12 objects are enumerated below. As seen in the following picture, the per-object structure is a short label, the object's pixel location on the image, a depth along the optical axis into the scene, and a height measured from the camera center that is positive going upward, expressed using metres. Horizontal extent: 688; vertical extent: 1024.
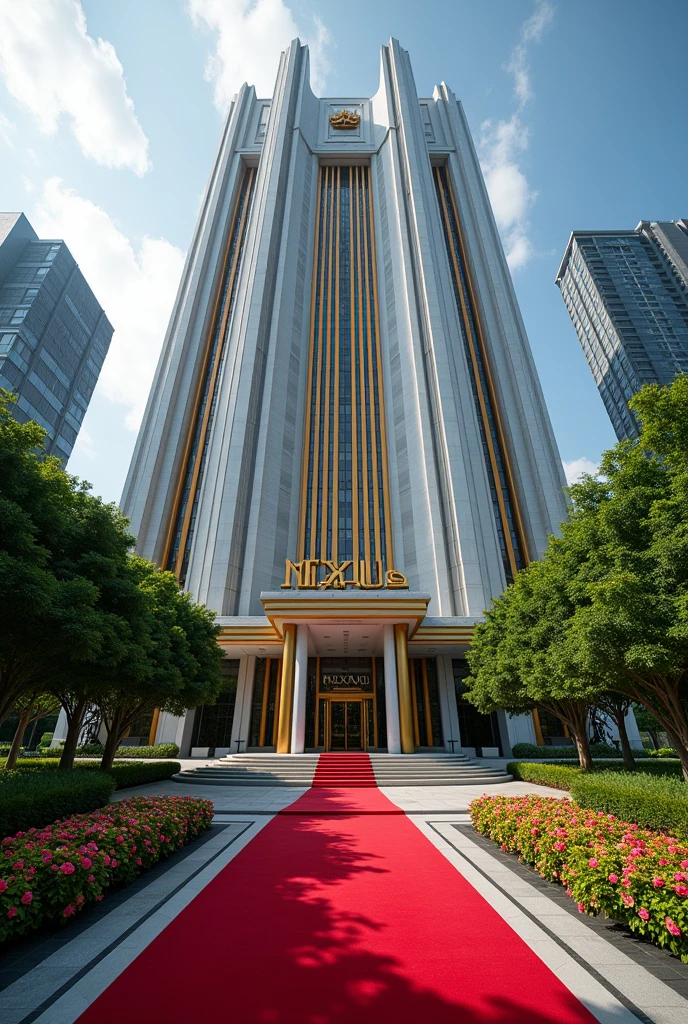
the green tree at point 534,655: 15.12 +3.40
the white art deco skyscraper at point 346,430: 30.20 +26.64
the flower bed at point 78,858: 5.30 -1.32
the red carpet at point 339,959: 4.01 -1.98
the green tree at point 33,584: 9.96 +3.44
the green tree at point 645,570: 10.66 +4.06
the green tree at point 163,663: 15.08 +3.15
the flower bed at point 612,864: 5.19 -1.38
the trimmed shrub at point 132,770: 17.02 -0.66
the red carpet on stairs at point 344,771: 19.31 -0.77
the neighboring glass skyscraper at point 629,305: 86.56 +81.99
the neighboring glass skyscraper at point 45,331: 66.06 +60.15
